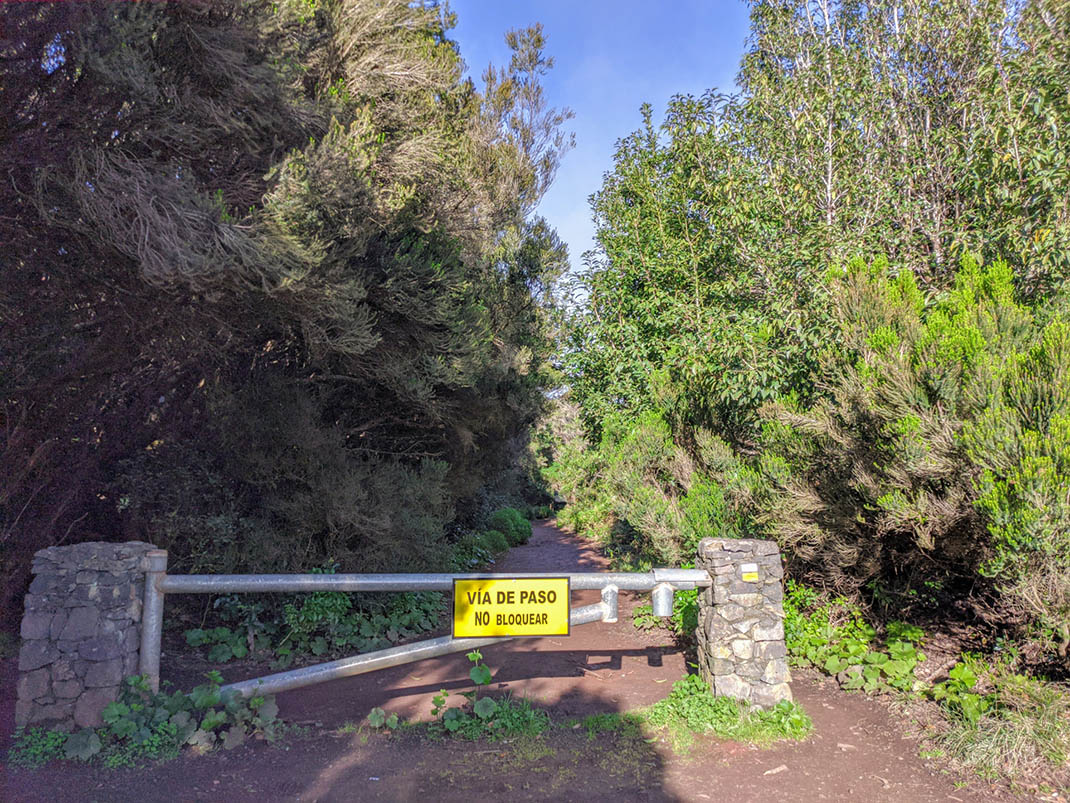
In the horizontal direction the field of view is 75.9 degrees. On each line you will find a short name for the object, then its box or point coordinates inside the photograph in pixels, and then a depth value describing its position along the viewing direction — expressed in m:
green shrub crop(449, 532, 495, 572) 12.09
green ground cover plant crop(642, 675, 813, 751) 4.75
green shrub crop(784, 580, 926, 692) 5.62
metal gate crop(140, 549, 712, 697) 4.64
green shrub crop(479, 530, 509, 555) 14.84
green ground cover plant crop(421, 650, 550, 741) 4.76
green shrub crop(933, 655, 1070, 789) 4.10
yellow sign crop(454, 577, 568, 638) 4.73
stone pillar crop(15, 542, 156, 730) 4.36
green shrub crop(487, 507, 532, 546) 17.12
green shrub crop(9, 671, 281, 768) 4.13
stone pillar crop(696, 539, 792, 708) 4.97
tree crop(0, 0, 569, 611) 5.04
